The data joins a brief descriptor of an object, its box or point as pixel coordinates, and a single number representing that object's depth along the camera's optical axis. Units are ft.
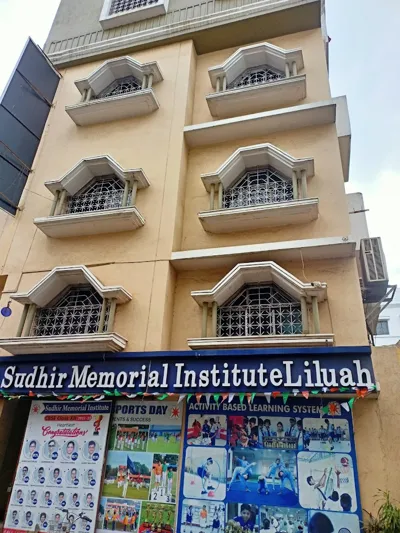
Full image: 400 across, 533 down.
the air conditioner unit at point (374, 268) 24.88
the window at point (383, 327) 83.41
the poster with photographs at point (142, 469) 15.94
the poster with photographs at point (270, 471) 14.37
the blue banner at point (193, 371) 14.69
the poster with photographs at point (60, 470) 16.59
